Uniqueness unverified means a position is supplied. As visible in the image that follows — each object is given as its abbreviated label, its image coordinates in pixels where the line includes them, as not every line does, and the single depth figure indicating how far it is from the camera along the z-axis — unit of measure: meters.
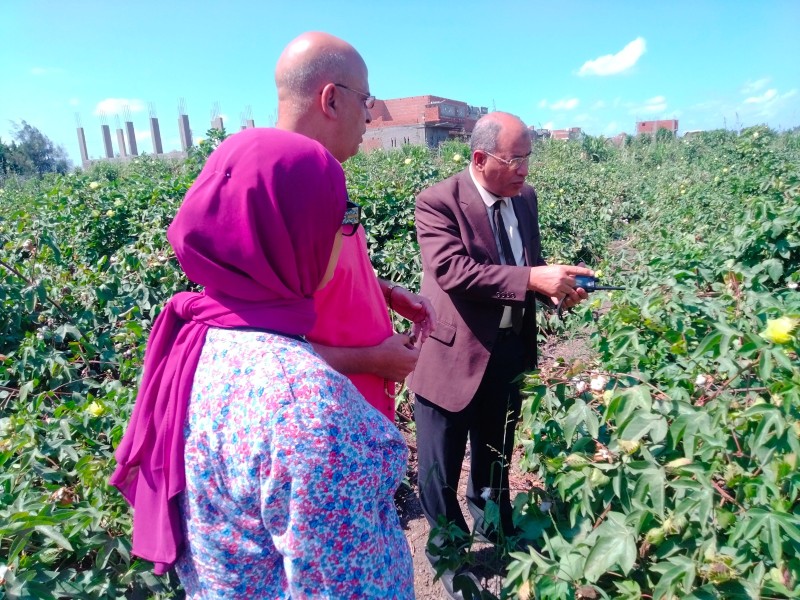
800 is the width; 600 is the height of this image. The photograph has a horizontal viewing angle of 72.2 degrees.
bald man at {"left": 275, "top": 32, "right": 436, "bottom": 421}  1.27
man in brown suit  1.97
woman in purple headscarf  0.76
